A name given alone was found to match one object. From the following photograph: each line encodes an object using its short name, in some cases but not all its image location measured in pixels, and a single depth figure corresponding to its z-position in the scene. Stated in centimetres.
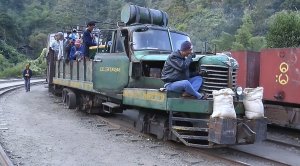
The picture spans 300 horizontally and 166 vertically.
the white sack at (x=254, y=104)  786
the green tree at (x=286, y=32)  2105
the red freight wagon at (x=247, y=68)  1223
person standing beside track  2266
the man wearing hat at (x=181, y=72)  797
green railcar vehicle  779
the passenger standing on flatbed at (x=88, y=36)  1237
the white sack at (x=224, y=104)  742
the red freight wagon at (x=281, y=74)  1077
